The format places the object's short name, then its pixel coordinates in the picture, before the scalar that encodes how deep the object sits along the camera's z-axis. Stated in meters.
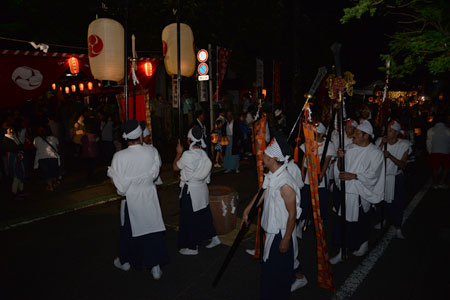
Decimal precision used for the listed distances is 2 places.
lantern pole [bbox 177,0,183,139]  8.03
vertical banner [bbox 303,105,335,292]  4.24
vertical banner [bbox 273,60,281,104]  17.72
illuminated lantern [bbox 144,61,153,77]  12.47
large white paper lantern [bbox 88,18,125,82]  6.97
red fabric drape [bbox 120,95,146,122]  7.19
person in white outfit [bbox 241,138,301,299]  3.46
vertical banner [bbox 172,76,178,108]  15.40
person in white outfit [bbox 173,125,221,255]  5.25
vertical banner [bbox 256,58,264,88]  16.47
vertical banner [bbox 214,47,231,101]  14.31
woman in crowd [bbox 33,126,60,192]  8.88
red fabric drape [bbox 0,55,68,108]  9.73
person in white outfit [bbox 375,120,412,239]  5.97
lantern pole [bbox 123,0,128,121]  6.09
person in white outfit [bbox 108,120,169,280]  4.43
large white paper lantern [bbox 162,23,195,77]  8.77
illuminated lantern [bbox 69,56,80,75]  11.06
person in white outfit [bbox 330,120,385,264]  4.99
